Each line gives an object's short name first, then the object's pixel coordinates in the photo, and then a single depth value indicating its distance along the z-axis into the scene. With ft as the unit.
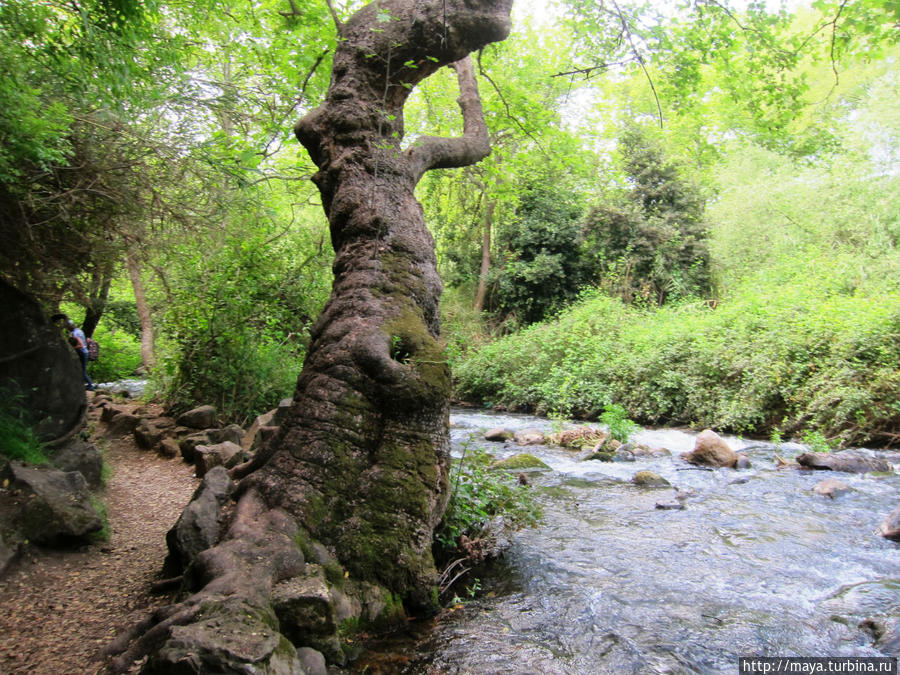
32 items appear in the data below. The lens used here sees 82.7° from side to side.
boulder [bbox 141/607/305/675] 6.21
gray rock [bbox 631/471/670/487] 22.16
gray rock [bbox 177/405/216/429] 24.89
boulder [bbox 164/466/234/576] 10.34
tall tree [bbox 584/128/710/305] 57.26
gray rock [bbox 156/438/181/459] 22.44
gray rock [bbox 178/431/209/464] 21.30
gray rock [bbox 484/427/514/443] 34.17
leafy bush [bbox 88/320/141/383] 56.99
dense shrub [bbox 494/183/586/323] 63.82
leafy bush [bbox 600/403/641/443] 29.86
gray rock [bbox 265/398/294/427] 19.60
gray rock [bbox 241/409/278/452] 20.45
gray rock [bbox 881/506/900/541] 15.07
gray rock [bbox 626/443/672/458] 28.68
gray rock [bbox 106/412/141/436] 25.20
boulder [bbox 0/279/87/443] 15.14
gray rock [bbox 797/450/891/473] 23.43
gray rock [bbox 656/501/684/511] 18.70
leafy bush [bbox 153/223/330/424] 26.22
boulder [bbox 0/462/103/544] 11.25
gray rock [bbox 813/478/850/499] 19.86
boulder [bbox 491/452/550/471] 24.90
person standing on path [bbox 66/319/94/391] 31.00
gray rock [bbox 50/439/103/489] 15.37
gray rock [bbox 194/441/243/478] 18.53
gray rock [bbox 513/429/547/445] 33.24
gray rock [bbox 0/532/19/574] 10.25
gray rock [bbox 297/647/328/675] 7.55
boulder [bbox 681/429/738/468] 25.59
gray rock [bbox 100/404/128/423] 26.58
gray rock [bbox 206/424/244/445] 21.59
